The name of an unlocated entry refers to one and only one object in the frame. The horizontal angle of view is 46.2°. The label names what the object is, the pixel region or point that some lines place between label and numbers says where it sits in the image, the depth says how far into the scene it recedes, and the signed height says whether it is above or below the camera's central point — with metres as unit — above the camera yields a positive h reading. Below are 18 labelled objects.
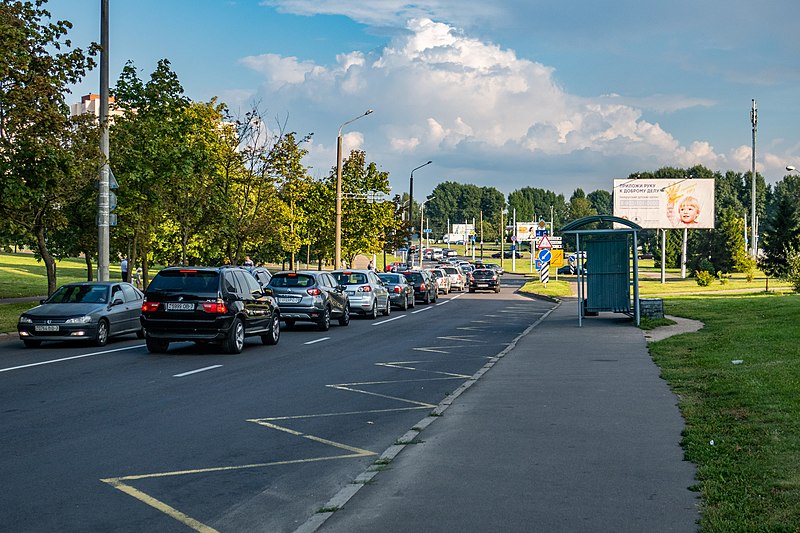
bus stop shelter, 27.30 -0.44
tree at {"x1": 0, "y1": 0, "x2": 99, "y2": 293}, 23.31 +3.81
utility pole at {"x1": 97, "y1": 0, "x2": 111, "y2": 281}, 25.11 +1.80
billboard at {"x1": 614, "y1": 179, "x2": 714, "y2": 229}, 68.88 +4.04
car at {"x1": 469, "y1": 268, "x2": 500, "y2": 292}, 58.84 -1.43
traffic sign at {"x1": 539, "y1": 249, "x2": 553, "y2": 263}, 48.97 +0.11
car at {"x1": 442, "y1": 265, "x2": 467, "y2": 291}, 64.06 -1.40
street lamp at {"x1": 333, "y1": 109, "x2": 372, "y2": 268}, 42.62 +2.20
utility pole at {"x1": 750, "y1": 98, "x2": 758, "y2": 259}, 73.50 +4.36
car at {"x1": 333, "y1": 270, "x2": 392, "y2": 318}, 32.50 -1.17
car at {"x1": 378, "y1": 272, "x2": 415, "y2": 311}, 37.97 -1.29
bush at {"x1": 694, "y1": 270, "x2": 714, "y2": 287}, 57.41 -1.36
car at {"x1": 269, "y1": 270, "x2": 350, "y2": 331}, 25.98 -1.09
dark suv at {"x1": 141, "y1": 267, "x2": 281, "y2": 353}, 18.50 -1.01
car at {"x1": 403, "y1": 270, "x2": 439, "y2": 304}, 44.56 -1.29
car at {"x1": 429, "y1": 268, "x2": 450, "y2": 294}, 57.22 -1.43
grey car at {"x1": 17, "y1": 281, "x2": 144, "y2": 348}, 20.05 -1.25
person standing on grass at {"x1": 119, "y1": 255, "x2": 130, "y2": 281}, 43.26 -0.47
